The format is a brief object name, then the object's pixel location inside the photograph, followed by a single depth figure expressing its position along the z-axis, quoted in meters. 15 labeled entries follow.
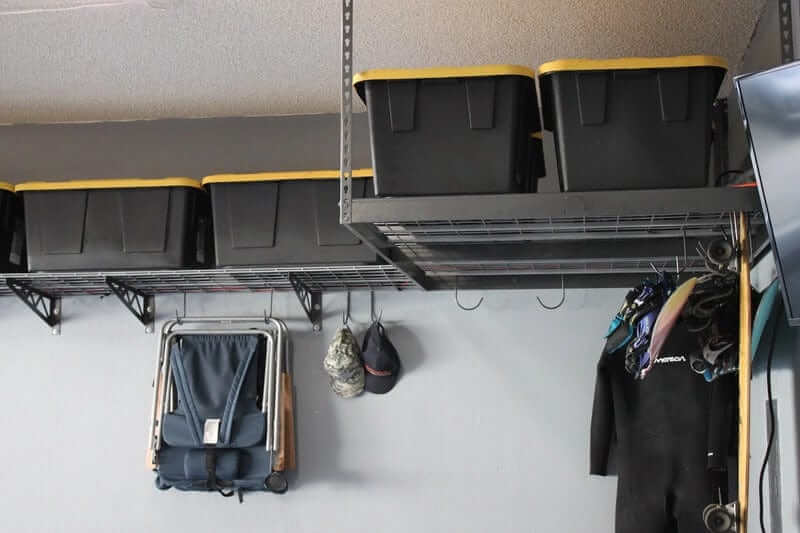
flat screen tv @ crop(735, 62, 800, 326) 1.69
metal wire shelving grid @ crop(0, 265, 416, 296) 3.15
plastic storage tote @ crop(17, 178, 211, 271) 3.13
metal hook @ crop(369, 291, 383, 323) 3.51
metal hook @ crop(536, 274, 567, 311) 3.40
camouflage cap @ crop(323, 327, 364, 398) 3.36
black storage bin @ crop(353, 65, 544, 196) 2.23
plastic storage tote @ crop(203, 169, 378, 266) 3.06
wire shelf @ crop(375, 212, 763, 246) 2.38
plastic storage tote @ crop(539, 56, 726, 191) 2.16
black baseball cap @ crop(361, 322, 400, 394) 3.36
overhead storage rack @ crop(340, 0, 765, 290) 2.16
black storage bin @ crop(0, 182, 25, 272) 3.23
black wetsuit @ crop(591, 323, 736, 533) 3.02
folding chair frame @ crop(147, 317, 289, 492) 3.32
